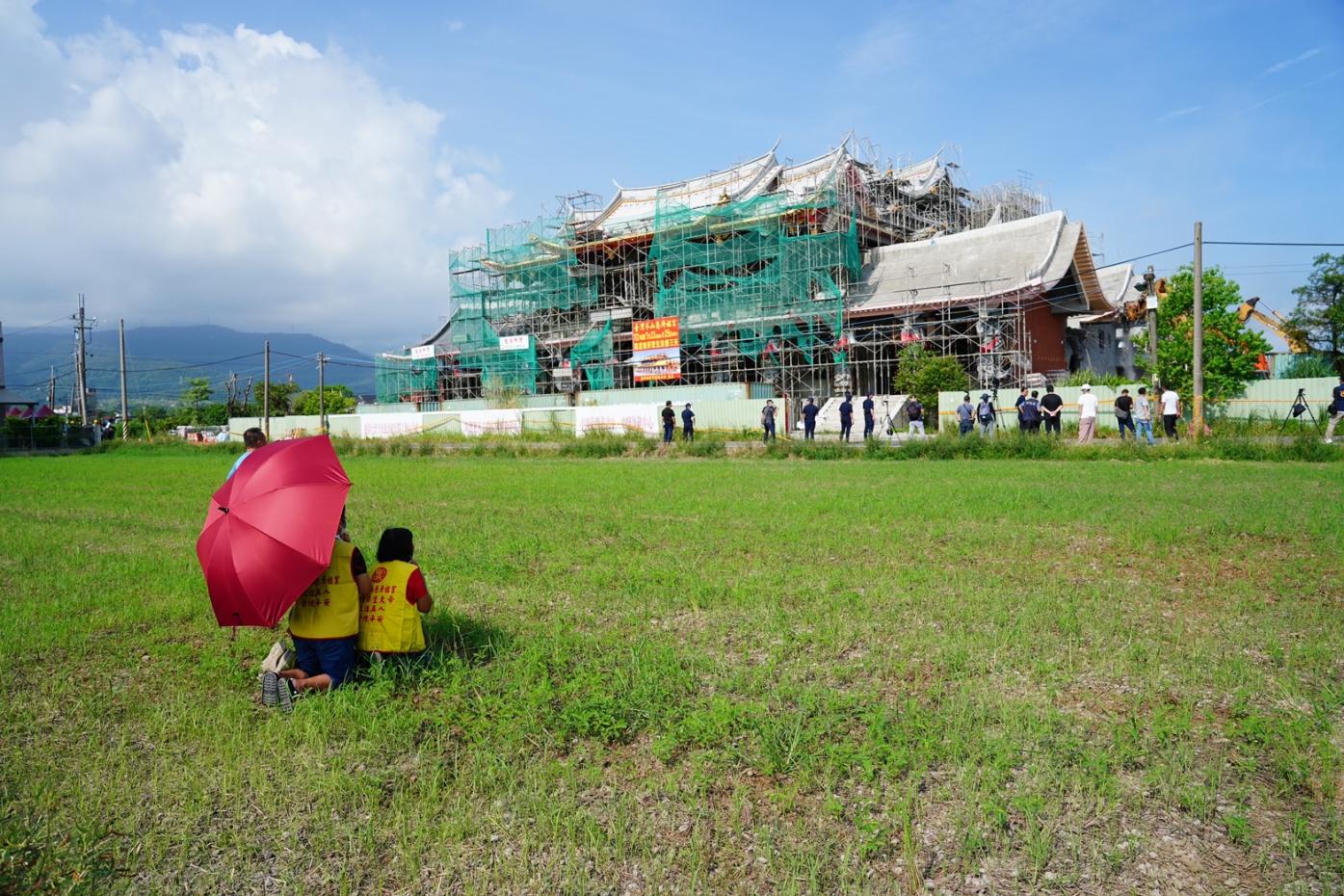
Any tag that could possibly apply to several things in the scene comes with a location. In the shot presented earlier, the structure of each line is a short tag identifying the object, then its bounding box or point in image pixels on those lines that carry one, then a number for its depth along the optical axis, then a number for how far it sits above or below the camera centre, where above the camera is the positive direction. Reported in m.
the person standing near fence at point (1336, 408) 18.12 +0.08
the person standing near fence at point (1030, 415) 22.38 +0.03
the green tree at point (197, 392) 74.75 +3.44
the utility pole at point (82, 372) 48.62 +3.57
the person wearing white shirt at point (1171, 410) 20.53 +0.09
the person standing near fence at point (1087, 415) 21.56 -0.01
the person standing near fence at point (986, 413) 23.95 +0.11
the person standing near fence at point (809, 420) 25.64 +0.00
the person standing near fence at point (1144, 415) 20.72 -0.03
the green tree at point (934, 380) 32.50 +1.51
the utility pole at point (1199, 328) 20.58 +2.14
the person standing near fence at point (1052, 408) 21.92 +0.20
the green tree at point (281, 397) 71.94 +2.81
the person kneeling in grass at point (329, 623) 4.52 -1.06
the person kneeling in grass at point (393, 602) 4.69 -0.99
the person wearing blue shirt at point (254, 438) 7.74 -0.09
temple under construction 37.66 +6.89
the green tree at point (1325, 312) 42.40 +5.14
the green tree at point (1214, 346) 32.53 +2.72
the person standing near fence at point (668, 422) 26.86 +0.01
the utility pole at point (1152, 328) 24.64 +2.61
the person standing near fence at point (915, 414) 26.11 +0.12
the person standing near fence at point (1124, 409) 21.41 +0.14
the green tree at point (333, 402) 66.56 +2.18
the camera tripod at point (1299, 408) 22.77 +0.09
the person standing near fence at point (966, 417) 23.56 +0.01
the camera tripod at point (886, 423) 30.92 -0.16
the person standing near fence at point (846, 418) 25.19 +0.03
